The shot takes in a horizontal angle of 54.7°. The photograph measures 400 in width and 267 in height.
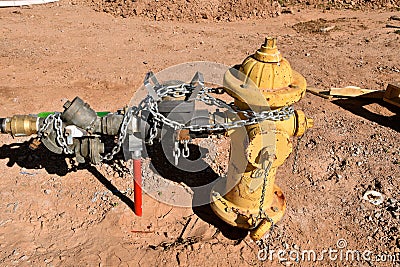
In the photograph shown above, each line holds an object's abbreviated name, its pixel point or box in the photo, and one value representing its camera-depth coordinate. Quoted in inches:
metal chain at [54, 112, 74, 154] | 97.0
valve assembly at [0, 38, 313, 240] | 93.4
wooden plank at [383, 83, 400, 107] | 175.6
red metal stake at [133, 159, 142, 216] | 110.0
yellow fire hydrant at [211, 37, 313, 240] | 92.6
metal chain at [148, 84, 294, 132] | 95.0
